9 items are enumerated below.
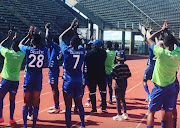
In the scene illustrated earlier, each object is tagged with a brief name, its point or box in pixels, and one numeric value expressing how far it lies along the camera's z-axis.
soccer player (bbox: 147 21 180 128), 4.55
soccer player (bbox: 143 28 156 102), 8.25
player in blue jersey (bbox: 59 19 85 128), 5.23
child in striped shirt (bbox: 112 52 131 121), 6.60
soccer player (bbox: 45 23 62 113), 6.95
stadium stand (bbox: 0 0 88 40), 26.41
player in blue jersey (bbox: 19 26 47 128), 5.47
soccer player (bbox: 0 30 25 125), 5.83
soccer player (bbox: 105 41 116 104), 8.05
